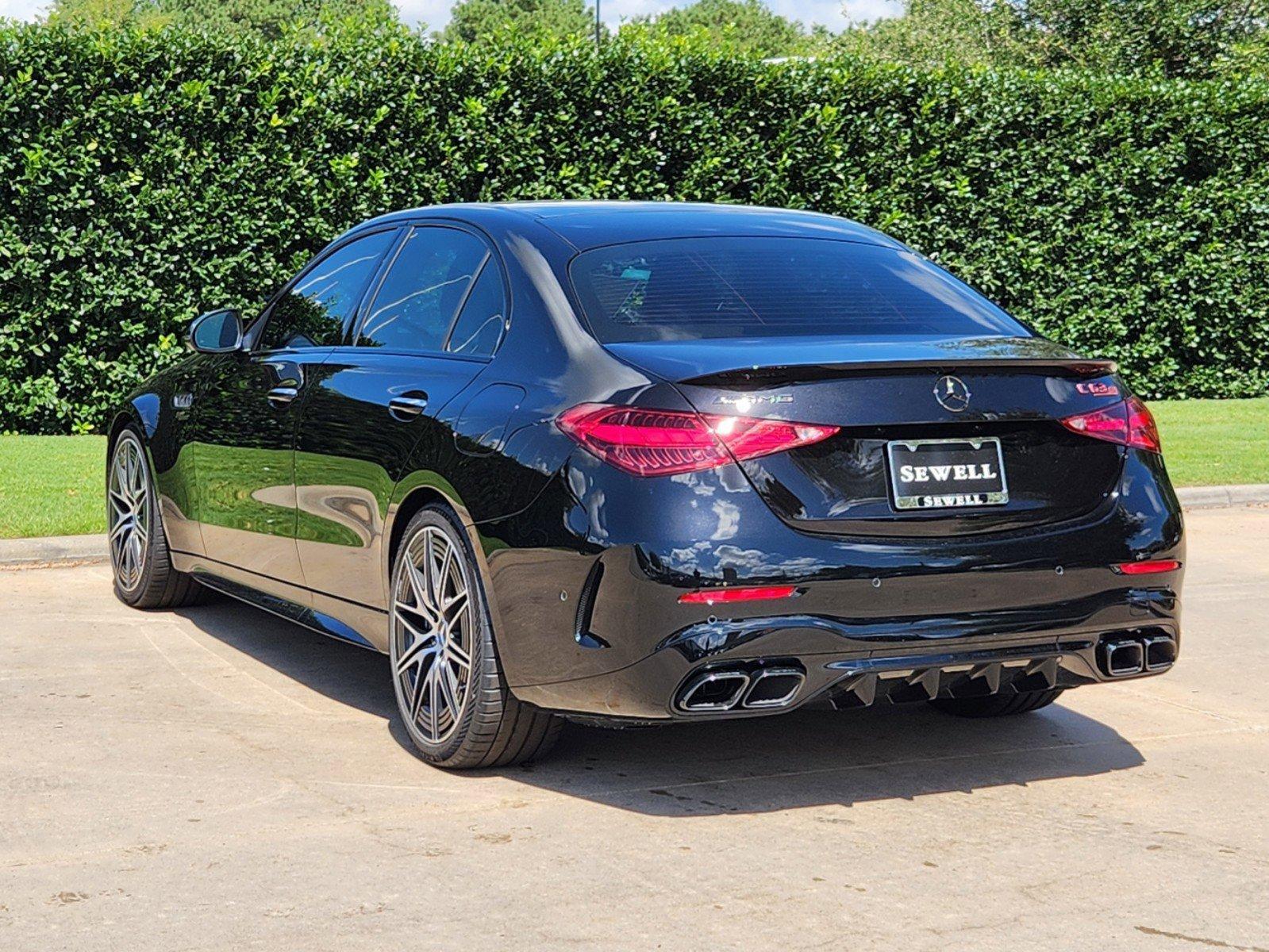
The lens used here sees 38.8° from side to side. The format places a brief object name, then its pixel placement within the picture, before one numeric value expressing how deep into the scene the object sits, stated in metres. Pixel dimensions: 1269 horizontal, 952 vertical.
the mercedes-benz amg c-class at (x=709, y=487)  4.57
